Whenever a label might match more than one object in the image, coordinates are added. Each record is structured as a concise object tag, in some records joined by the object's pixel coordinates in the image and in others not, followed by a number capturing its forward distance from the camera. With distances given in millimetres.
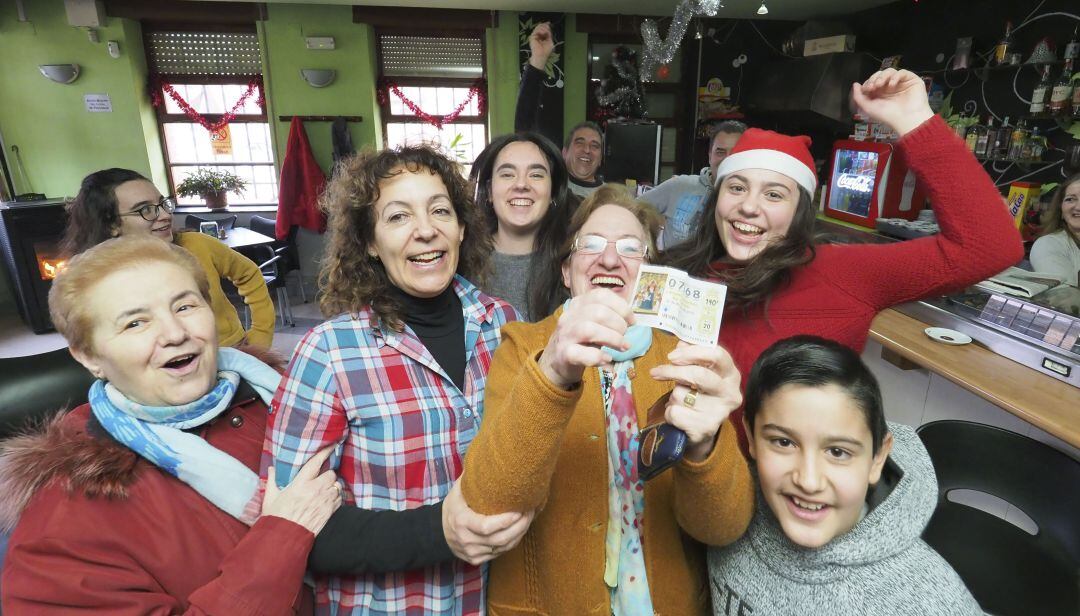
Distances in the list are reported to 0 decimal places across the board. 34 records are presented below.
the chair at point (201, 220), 6498
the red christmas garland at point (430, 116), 6914
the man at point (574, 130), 3020
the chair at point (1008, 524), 1351
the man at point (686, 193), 3273
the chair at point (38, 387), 1702
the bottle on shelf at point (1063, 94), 4031
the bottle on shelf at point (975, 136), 4719
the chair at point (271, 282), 5363
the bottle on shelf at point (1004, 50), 4605
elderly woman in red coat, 938
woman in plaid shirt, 1118
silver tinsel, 3547
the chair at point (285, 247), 5852
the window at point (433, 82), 6887
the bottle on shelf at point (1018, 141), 4438
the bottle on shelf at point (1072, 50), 3998
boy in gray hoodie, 991
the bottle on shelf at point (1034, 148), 4350
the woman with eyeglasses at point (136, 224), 2398
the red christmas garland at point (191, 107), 6551
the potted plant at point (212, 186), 6680
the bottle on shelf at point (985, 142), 4664
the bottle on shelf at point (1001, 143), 4605
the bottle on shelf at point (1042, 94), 4230
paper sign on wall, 6247
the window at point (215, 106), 6543
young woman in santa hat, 1277
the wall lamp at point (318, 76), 6422
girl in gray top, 2109
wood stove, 5570
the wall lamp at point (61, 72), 5945
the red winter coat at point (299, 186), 6449
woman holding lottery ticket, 874
